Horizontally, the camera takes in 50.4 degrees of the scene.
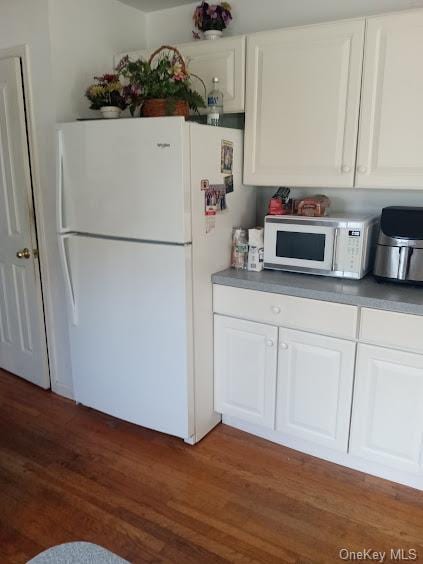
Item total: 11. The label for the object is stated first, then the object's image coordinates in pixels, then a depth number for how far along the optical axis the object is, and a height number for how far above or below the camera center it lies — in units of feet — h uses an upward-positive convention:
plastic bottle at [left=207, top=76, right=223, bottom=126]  7.57 +1.08
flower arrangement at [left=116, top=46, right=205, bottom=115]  7.07 +1.33
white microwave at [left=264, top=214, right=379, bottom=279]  7.09 -1.19
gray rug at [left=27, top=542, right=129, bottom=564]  3.34 -2.83
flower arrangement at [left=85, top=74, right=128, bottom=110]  7.68 +1.28
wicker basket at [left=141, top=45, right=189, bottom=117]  6.98 +0.94
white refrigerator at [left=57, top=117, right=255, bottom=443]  6.84 -1.42
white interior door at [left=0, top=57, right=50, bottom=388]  8.63 -1.70
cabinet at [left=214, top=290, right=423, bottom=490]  6.50 -3.35
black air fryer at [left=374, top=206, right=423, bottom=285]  6.64 -1.11
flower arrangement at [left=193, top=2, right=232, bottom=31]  8.10 +2.70
